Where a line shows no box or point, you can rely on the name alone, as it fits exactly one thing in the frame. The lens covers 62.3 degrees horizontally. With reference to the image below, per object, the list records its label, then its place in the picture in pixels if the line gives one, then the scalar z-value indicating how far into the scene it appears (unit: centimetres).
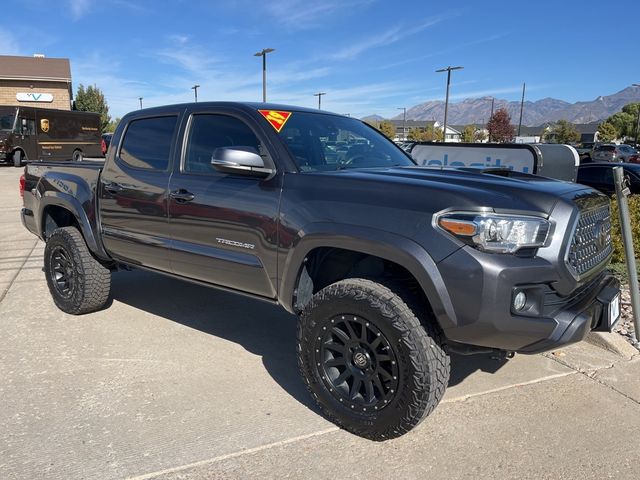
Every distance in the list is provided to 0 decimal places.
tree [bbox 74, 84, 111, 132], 4925
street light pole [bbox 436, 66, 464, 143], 3684
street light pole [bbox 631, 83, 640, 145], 5838
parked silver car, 3144
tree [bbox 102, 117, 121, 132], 5159
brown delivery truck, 2431
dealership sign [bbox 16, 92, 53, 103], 4012
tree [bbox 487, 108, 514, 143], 6889
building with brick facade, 4031
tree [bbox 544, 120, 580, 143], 7025
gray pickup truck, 244
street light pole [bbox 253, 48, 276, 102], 2831
